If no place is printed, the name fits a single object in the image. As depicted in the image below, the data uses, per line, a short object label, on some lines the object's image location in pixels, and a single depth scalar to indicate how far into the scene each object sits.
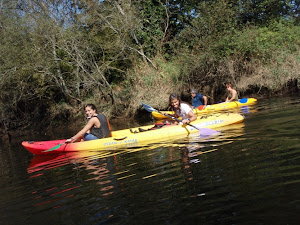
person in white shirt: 7.34
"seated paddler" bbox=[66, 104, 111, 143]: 7.13
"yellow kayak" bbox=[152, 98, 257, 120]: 11.62
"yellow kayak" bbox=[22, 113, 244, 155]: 7.25
